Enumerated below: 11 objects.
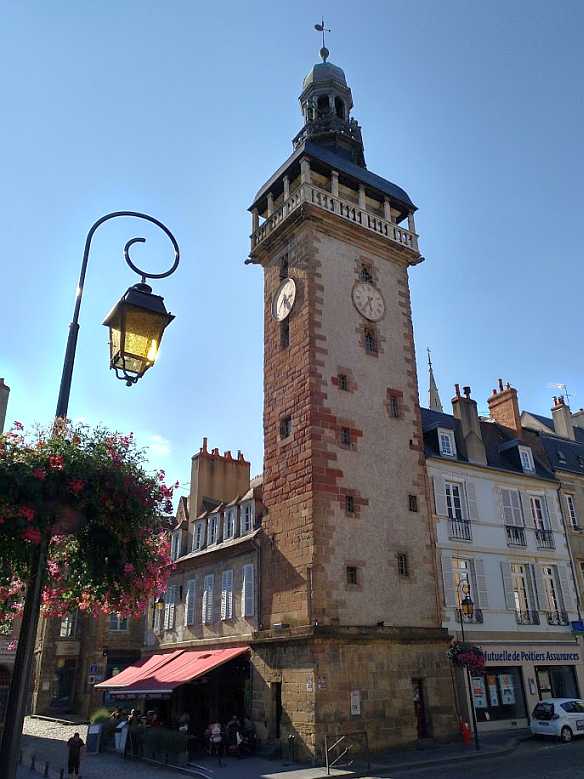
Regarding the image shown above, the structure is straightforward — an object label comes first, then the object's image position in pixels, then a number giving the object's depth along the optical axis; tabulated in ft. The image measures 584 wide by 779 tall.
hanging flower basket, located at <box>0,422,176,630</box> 22.11
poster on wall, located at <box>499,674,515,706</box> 73.05
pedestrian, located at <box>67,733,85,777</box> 50.72
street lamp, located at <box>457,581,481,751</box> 65.10
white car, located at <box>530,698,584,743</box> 64.28
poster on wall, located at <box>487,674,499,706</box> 71.92
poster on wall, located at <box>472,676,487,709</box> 70.54
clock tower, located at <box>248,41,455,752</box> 61.41
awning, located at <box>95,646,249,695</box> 69.18
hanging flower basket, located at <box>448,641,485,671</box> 63.57
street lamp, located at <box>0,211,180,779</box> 18.62
